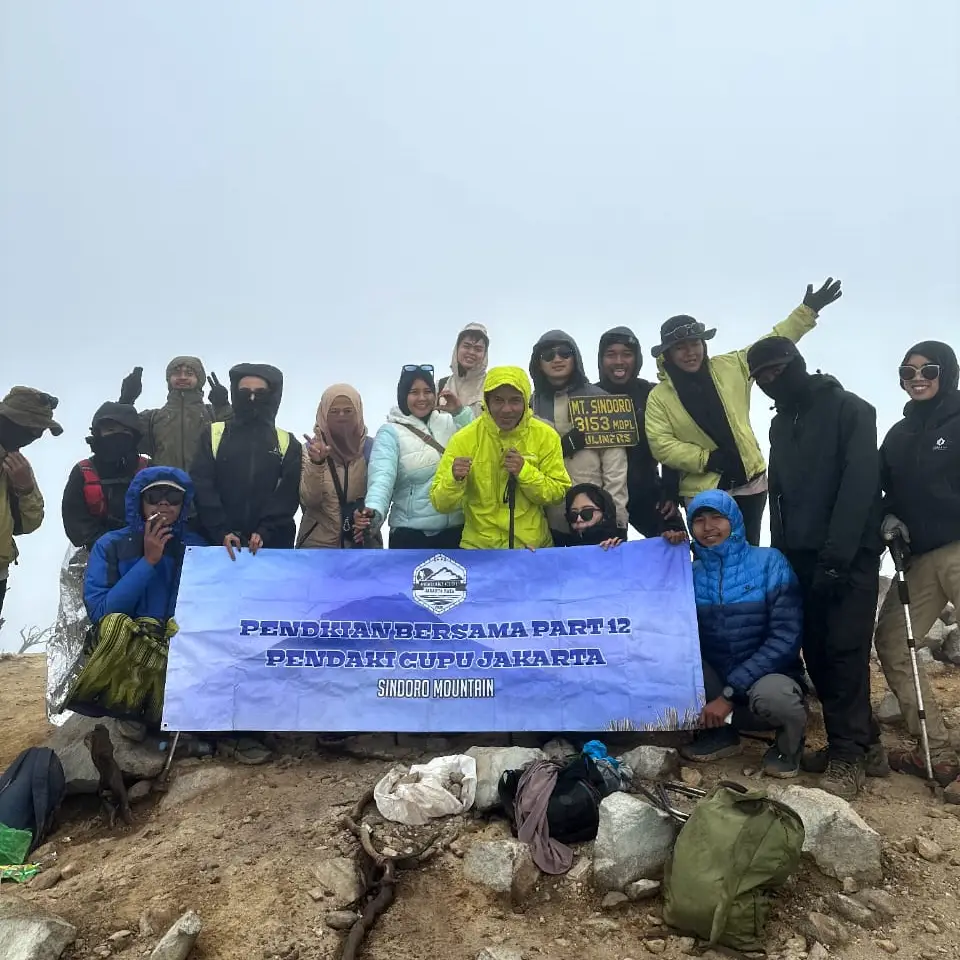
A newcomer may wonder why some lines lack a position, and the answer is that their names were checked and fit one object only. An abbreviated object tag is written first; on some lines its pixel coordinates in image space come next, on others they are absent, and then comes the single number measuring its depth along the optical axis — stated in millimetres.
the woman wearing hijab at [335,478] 6477
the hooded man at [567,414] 6508
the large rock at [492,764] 4684
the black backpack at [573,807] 4320
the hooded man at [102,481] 6730
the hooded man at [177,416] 7340
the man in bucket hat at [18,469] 6859
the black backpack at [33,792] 5020
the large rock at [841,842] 3947
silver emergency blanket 6848
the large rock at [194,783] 5223
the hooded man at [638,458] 6855
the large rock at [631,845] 3961
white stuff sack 4617
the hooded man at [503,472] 5793
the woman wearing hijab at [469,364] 7520
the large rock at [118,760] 5316
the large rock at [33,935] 3518
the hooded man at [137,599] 5445
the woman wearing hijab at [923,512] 5273
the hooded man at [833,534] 5039
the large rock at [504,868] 3947
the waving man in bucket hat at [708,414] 6410
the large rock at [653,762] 4977
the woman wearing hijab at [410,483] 6266
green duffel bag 3512
